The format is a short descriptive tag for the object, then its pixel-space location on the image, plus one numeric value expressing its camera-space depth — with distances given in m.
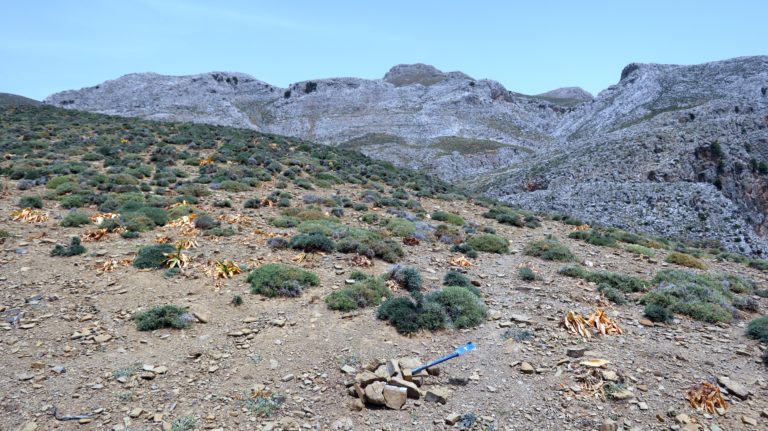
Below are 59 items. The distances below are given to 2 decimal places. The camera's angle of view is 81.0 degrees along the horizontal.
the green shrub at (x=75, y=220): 13.99
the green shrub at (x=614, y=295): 11.11
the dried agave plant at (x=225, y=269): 11.19
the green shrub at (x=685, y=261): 16.23
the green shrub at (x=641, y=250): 17.05
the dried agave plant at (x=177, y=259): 11.41
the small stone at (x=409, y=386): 7.16
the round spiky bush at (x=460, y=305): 9.66
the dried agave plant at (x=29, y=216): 14.06
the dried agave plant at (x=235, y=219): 15.48
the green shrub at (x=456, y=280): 11.84
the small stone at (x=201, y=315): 9.04
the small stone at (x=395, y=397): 6.93
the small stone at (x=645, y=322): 9.84
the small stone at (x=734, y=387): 7.11
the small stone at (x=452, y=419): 6.67
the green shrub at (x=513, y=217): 21.31
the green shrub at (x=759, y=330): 8.99
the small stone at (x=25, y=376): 7.07
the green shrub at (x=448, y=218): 19.83
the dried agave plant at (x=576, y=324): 9.15
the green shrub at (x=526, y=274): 12.82
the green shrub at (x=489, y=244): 15.98
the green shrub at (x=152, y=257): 11.34
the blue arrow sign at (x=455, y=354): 7.70
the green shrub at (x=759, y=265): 17.70
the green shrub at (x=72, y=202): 16.08
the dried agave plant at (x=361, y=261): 12.63
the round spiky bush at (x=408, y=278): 11.44
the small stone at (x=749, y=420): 6.53
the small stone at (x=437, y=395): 7.09
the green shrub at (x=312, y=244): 13.30
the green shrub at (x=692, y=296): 10.26
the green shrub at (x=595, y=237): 18.25
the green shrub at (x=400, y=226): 16.44
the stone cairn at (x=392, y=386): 6.96
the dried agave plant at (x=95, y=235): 12.94
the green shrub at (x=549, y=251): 15.16
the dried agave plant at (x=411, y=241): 15.66
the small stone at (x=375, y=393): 6.90
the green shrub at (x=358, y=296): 9.92
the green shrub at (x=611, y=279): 12.20
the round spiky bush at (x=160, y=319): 8.68
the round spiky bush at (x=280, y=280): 10.38
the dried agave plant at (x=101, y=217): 14.63
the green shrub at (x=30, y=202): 15.31
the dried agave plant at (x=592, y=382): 7.22
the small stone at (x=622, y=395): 7.08
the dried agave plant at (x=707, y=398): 6.85
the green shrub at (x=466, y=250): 14.96
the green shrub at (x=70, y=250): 11.63
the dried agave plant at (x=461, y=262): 13.88
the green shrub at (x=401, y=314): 9.09
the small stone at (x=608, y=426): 6.45
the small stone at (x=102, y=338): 8.20
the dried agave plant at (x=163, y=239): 13.06
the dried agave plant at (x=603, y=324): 9.30
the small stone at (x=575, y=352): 8.27
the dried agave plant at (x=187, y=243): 12.65
